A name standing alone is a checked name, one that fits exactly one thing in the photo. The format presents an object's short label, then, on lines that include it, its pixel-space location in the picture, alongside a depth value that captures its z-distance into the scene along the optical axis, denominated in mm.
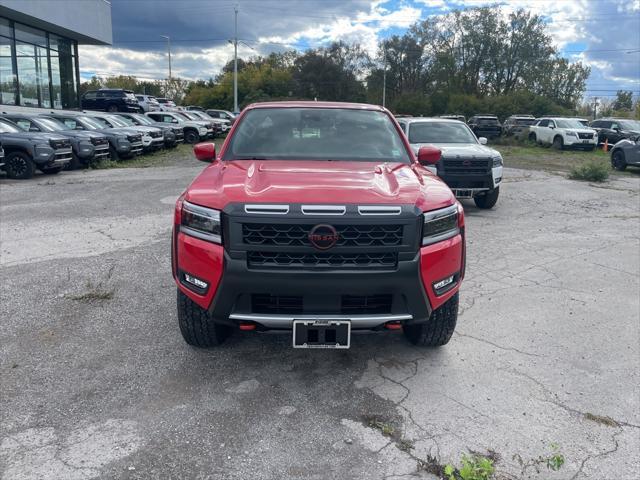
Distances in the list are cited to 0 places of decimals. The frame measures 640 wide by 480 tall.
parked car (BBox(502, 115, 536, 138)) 34031
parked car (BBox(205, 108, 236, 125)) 37850
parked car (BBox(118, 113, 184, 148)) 23047
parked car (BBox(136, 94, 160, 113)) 39381
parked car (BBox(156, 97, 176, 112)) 51238
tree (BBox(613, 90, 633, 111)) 85125
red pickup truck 3172
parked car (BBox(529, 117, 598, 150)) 27250
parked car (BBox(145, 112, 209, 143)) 27188
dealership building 25469
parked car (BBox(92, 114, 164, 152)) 20166
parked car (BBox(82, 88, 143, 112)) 36438
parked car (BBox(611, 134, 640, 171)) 18188
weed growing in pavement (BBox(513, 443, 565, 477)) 2760
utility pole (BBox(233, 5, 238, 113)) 49669
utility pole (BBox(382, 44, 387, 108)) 68062
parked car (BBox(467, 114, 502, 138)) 36469
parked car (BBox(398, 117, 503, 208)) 9766
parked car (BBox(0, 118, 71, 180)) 13672
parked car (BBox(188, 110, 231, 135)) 30894
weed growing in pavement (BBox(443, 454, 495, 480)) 2631
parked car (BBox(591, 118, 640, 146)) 27938
